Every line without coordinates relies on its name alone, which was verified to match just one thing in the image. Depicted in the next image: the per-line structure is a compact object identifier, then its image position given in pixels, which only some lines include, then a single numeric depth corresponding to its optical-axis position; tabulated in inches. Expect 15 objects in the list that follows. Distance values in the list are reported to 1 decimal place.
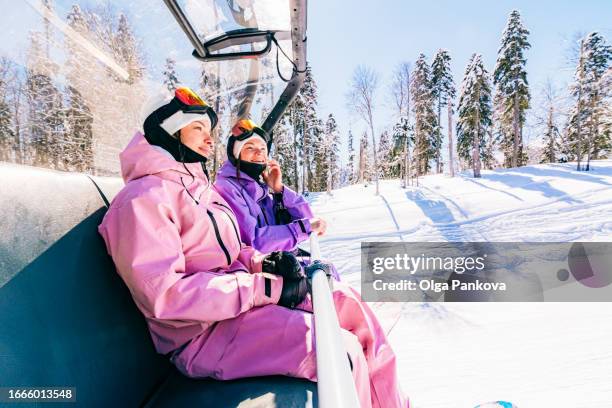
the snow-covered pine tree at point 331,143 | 1440.1
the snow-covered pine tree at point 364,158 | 1514.5
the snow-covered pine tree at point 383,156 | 1528.7
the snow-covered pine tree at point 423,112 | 971.3
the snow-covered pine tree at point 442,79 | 1083.9
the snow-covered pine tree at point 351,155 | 2076.8
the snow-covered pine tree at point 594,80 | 767.1
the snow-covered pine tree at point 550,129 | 888.9
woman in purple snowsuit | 92.6
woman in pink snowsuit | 44.3
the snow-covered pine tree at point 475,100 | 973.8
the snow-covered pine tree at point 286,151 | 950.0
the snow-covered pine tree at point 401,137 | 935.5
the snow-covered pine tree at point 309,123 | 984.9
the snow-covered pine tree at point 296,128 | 932.6
